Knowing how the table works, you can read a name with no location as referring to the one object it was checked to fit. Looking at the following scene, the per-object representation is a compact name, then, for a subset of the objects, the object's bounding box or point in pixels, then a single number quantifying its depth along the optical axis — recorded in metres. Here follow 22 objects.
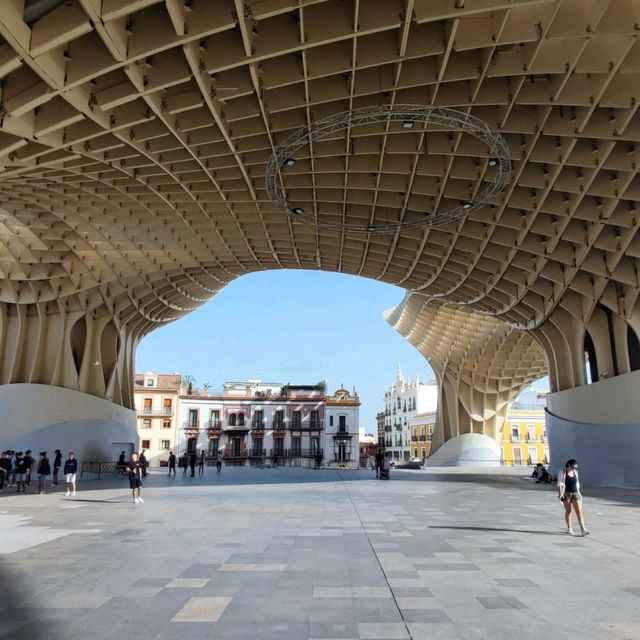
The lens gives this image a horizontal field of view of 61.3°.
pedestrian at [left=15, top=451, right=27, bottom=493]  22.84
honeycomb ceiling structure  12.91
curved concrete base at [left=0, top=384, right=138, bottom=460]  31.69
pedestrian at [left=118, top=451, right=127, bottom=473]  36.06
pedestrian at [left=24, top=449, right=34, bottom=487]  23.16
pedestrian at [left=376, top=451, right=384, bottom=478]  36.04
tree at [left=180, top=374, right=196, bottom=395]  80.40
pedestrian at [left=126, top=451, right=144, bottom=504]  18.17
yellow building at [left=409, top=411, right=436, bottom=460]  97.31
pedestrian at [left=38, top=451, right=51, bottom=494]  22.02
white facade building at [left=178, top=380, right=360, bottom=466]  76.31
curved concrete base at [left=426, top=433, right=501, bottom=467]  59.50
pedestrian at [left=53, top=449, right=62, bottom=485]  25.00
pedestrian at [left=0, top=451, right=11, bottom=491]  22.86
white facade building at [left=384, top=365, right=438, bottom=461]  104.94
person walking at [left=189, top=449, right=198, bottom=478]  37.84
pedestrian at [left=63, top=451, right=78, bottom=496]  21.16
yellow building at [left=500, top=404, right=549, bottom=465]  89.44
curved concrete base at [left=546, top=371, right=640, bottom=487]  26.42
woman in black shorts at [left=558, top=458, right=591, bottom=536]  11.79
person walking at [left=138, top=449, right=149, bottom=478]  22.20
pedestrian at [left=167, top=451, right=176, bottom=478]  37.65
